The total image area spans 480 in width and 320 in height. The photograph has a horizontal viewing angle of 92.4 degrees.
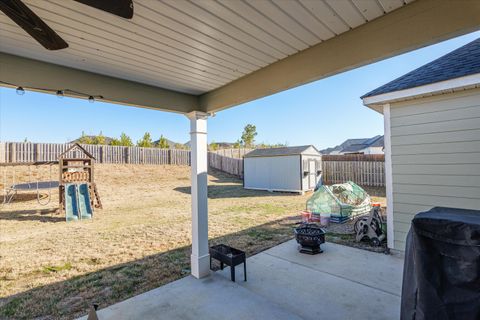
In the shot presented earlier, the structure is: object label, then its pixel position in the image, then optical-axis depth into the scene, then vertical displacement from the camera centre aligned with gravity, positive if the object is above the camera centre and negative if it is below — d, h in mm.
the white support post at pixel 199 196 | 3045 -456
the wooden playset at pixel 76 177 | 7469 -417
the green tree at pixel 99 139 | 16578 +1822
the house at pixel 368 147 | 20641 +1213
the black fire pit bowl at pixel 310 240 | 3742 -1297
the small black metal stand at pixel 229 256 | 2862 -1211
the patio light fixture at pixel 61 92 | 1851 +647
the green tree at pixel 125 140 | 16891 +1757
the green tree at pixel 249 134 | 24786 +3008
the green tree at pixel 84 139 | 16250 +1803
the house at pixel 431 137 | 3025 +321
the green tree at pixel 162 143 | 18359 +1622
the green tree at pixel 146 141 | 17500 +1718
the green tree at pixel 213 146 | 21519 +1582
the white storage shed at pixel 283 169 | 11125 -389
